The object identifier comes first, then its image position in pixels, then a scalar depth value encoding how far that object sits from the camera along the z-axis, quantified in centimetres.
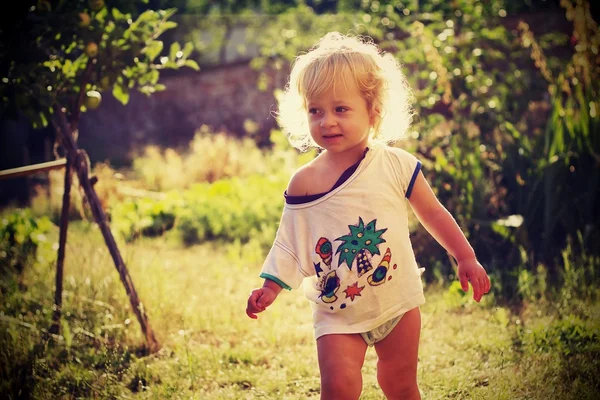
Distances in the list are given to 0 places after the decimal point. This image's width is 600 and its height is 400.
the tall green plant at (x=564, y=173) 421
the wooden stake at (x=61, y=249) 353
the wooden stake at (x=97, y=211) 339
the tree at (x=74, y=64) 318
